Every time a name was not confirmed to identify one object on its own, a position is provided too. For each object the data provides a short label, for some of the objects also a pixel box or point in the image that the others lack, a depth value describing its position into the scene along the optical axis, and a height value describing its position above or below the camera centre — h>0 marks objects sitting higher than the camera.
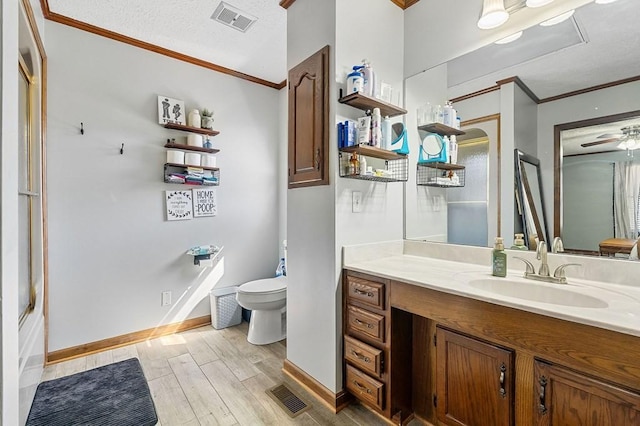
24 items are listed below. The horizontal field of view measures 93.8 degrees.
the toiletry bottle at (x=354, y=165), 1.74 +0.27
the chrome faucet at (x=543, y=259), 1.42 -0.24
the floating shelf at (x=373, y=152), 1.71 +0.35
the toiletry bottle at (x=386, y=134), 1.84 +0.47
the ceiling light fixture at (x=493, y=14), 1.58 +1.05
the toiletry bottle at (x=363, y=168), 1.74 +0.25
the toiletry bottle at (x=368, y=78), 1.75 +0.78
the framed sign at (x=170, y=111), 2.68 +0.92
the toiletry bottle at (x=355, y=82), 1.69 +0.73
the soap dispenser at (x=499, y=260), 1.51 -0.25
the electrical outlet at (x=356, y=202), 1.86 +0.06
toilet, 2.54 -0.86
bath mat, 1.23 -0.85
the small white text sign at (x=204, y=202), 2.89 +0.09
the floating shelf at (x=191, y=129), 2.71 +0.77
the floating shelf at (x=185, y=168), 2.69 +0.39
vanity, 0.94 -0.54
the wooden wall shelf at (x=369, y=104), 1.71 +0.65
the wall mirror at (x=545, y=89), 1.35 +0.63
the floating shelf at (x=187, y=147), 2.69 +0.60
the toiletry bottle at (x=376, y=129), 1.77 +0.49
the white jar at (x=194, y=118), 2.80 +0.88
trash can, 2.90 -0.96
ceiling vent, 2.17 +1.48
